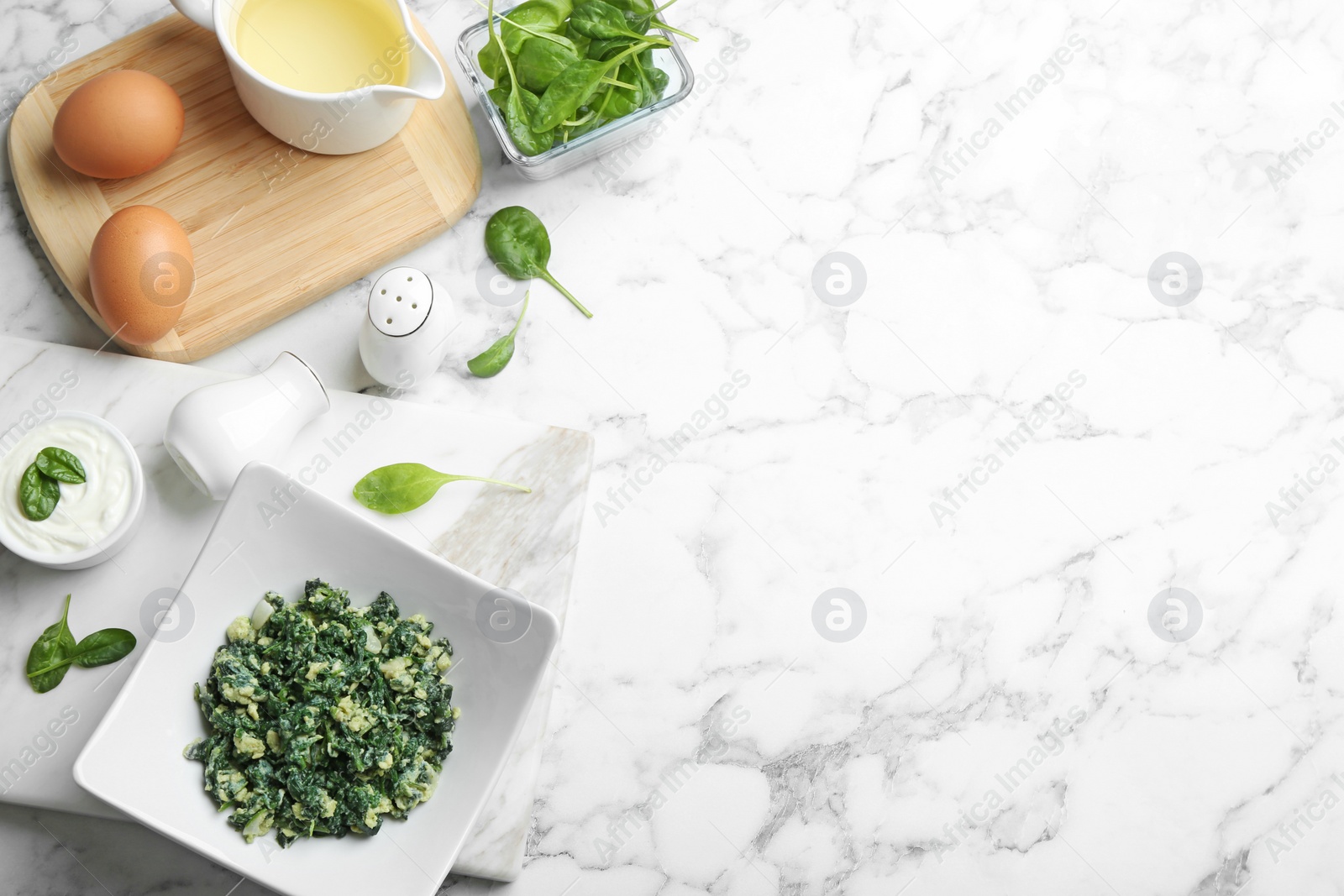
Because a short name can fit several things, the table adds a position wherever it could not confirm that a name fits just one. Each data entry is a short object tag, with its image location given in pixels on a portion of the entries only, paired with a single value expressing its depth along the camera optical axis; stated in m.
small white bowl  0.97
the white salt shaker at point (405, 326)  0.98
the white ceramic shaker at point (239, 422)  0.97
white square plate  0.94
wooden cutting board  1.01
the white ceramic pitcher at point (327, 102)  0.97
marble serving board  0.99
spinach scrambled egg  0.96
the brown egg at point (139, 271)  0.97
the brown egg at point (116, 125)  0.98
